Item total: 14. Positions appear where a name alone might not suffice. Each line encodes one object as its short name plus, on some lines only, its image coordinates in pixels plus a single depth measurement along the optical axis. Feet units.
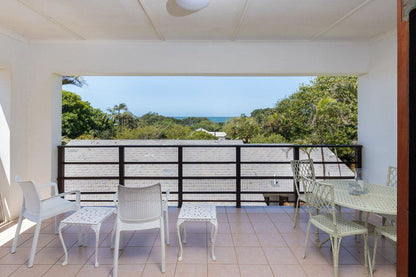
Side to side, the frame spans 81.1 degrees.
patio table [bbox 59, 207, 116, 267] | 7.45
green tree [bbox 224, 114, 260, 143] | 45.06
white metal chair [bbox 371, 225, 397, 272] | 6.84
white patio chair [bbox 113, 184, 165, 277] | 6.82
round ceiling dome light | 7.97
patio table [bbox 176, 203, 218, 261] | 7.72
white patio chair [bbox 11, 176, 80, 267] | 7.55
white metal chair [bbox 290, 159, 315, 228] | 10.48
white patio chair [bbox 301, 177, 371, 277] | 6.94
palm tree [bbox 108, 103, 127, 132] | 61.71
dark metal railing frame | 12.87
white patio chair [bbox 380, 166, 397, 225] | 9.51
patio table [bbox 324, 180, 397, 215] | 6.61
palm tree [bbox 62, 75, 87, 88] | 47.84
